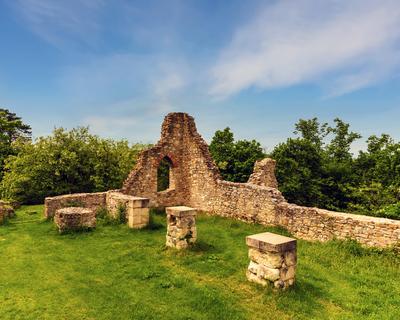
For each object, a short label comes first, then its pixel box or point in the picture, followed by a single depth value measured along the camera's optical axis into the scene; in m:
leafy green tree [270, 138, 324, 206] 24.48
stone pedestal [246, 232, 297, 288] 6.42
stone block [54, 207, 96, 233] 11.23
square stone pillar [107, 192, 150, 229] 11.64
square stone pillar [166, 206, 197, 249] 9.06
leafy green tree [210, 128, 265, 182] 25.67
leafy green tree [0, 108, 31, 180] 31.27
